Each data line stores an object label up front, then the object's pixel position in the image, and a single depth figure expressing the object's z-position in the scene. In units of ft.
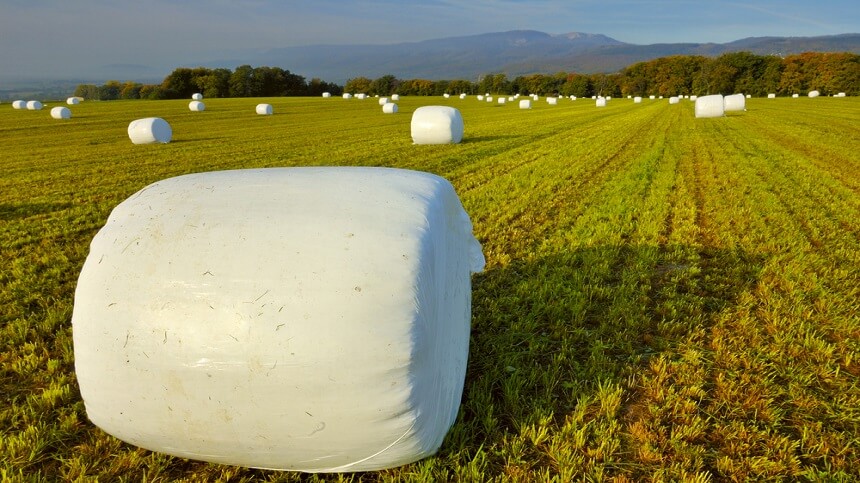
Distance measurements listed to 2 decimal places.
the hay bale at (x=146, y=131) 69.77
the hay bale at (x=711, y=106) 97.66
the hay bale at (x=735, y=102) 111.65
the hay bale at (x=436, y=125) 59.21
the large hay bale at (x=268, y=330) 7.67
